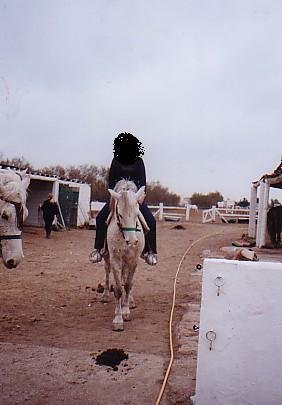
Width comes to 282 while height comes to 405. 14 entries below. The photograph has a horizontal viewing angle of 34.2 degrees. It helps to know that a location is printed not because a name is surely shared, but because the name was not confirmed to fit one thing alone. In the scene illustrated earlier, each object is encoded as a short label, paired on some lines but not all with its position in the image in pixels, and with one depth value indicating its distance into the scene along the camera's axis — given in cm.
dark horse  1844
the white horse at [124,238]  611
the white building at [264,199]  1680
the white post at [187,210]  3663
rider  721
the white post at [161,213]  3550
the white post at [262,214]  1730
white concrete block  338
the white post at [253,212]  2156
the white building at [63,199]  2597
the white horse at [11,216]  550
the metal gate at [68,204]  2619
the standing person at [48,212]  2030
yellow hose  400
